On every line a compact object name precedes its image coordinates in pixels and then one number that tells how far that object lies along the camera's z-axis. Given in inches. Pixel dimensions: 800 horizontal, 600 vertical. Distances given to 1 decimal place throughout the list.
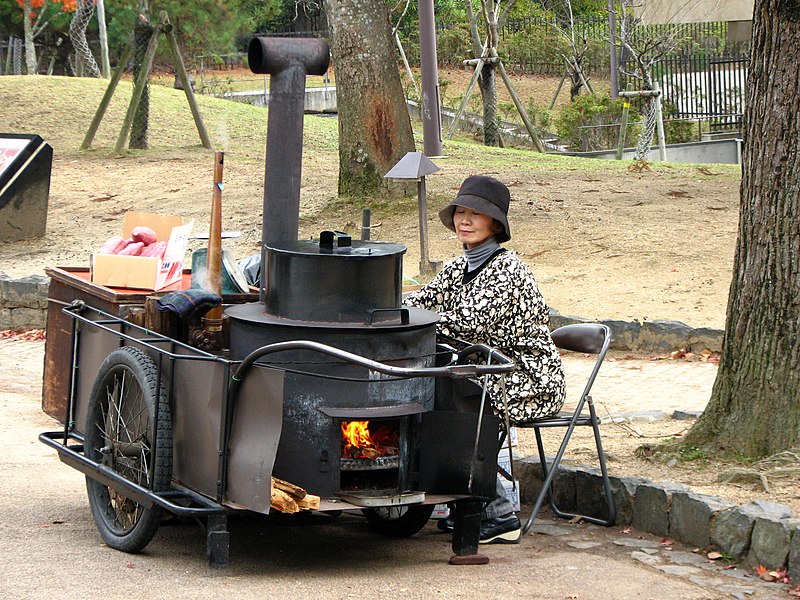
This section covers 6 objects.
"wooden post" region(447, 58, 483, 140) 861.8
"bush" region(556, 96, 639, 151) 1160.2
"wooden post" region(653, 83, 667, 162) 966.4
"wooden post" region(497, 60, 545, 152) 883.4
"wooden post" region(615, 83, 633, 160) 955.5
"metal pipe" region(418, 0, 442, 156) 545.0
